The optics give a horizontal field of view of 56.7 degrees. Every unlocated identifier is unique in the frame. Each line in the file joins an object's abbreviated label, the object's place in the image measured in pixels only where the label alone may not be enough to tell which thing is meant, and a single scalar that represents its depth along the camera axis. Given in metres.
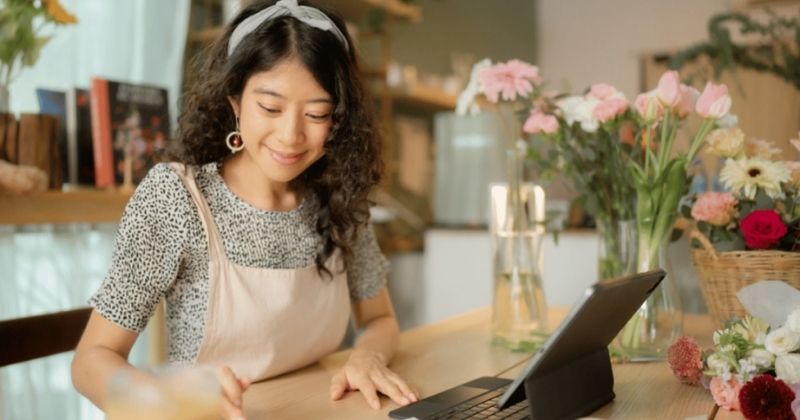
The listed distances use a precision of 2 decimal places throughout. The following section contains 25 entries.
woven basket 1.21
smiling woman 1.06
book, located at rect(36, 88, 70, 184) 1.73
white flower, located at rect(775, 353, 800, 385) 0.85
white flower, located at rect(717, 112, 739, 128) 1.29
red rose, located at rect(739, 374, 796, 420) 0.81
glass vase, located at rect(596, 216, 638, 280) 1.32
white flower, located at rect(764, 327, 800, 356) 0.88
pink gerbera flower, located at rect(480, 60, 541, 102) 1.33
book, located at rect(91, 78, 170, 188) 1.79
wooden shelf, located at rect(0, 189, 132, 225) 1.55
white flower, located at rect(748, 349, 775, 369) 0.89
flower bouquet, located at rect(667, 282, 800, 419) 0.82
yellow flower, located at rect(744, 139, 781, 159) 1.28
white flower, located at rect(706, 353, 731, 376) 0.92
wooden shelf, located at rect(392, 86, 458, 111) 3.09
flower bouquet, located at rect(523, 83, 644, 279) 1.29
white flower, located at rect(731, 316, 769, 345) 0.93
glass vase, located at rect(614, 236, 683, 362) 1.25
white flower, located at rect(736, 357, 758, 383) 0.90
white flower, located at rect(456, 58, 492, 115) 1.39
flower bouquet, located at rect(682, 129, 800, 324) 1.21
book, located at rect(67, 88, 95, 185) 1.76
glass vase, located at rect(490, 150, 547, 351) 1.38
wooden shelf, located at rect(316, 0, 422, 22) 2.71
